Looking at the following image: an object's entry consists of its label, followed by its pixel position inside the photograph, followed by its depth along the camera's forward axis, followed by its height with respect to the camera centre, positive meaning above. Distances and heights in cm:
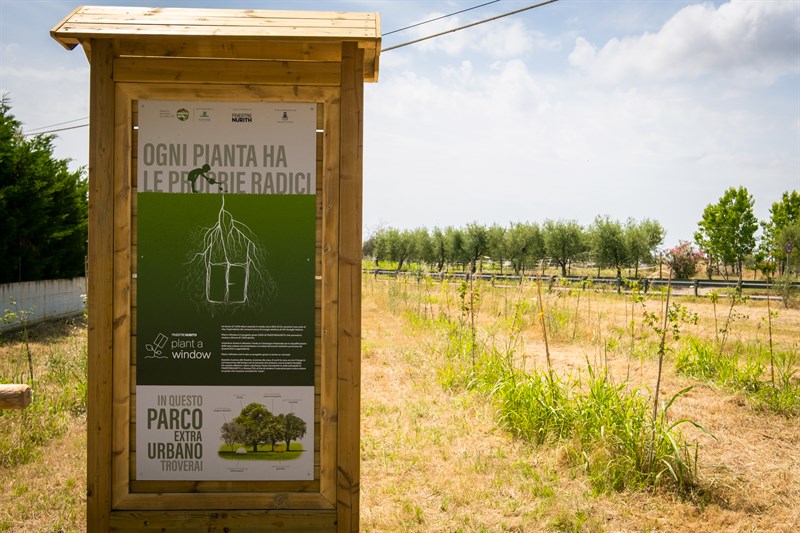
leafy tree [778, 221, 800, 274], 3257 +172
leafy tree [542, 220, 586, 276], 4819 +175
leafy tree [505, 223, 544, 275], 5012 +169
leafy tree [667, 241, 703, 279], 3509 +29
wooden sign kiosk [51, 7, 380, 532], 351 +8
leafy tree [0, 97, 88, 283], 1301 +115
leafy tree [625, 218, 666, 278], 4366 +178
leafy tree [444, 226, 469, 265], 5703 +161
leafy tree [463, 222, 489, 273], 5481 +201
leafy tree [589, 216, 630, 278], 4456 +150
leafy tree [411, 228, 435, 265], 6025 +167
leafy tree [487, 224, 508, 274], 5294 +179
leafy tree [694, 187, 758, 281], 4597 +277
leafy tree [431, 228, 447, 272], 5909 +136
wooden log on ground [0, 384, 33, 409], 327 -74
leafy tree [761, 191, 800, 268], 4875 +450
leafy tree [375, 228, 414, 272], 6412 +199
